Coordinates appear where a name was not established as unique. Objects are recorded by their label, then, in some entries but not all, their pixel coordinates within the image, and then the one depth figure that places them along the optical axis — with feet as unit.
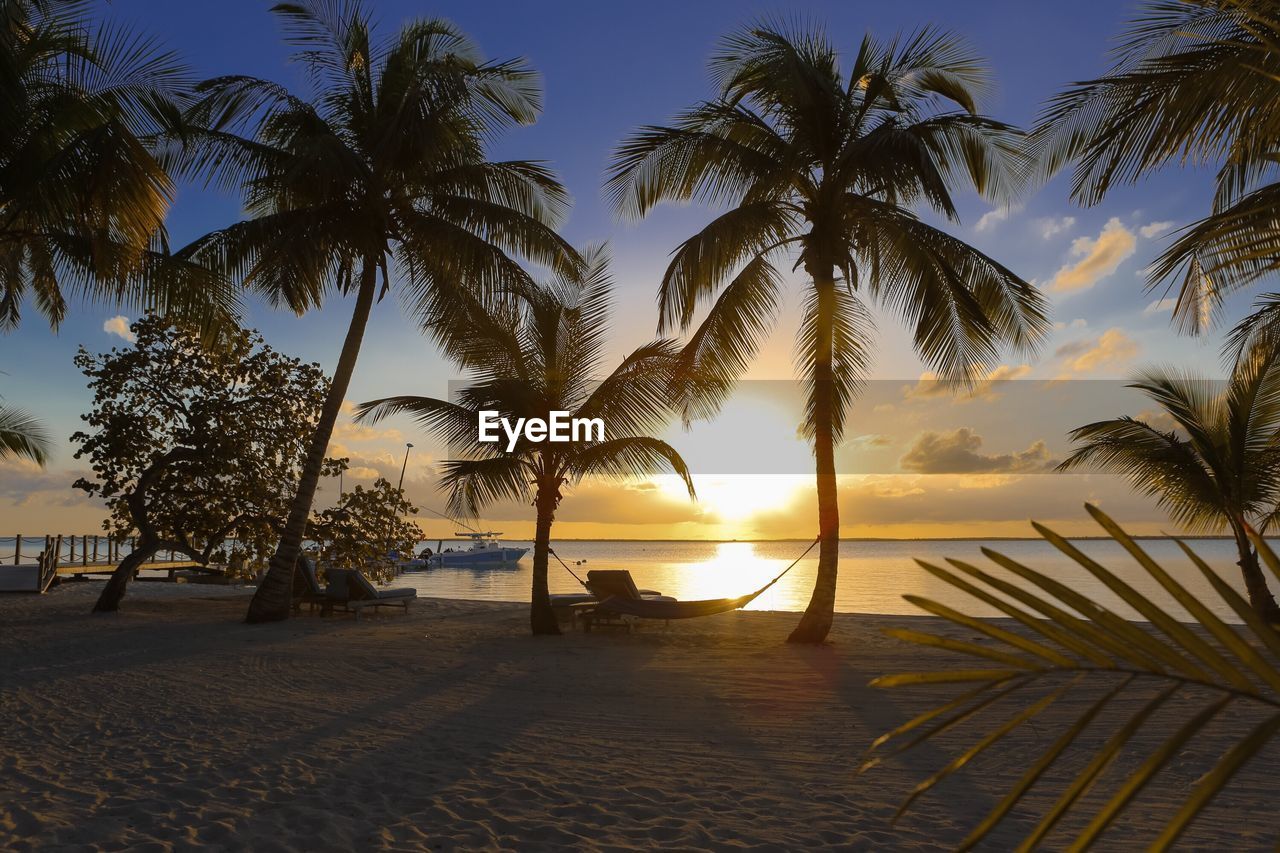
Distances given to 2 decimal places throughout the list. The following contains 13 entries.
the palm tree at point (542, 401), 38.73
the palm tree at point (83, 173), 25.89
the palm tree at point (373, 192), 38.06
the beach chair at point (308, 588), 45.75
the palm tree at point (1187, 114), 16.61
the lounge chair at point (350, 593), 45.39
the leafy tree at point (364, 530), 49.96
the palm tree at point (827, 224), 33.68
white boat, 181.78
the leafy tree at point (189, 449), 45.85
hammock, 36.37
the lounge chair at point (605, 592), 40.35
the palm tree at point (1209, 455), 39.52
